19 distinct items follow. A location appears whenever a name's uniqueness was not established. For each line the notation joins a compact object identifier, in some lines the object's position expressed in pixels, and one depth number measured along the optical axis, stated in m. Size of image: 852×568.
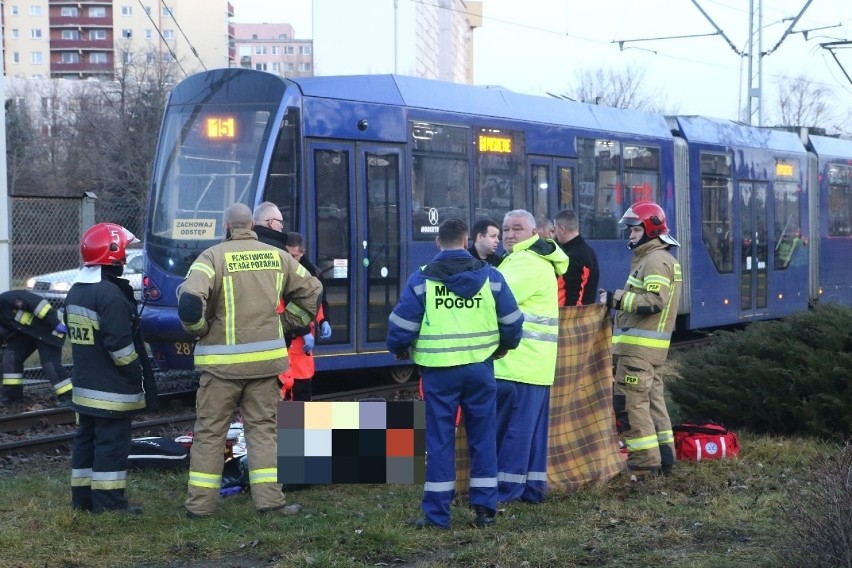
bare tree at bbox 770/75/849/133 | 64.69
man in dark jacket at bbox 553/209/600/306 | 8.87
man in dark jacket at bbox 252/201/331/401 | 7.96
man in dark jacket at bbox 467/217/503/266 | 7.54
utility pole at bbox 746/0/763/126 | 30.66
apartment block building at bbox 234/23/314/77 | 115.81
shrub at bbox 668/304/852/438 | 9.42
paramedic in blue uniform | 6.47
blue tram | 11.96
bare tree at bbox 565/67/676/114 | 55.19
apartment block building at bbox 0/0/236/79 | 97.88
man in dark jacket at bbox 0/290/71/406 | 12.44
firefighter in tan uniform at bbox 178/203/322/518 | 6.76
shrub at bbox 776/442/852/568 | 5.00
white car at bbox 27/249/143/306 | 21.56
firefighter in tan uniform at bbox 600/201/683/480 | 8.14
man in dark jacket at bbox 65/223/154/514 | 6.77
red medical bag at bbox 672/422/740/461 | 8.91
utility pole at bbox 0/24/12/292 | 14.47
